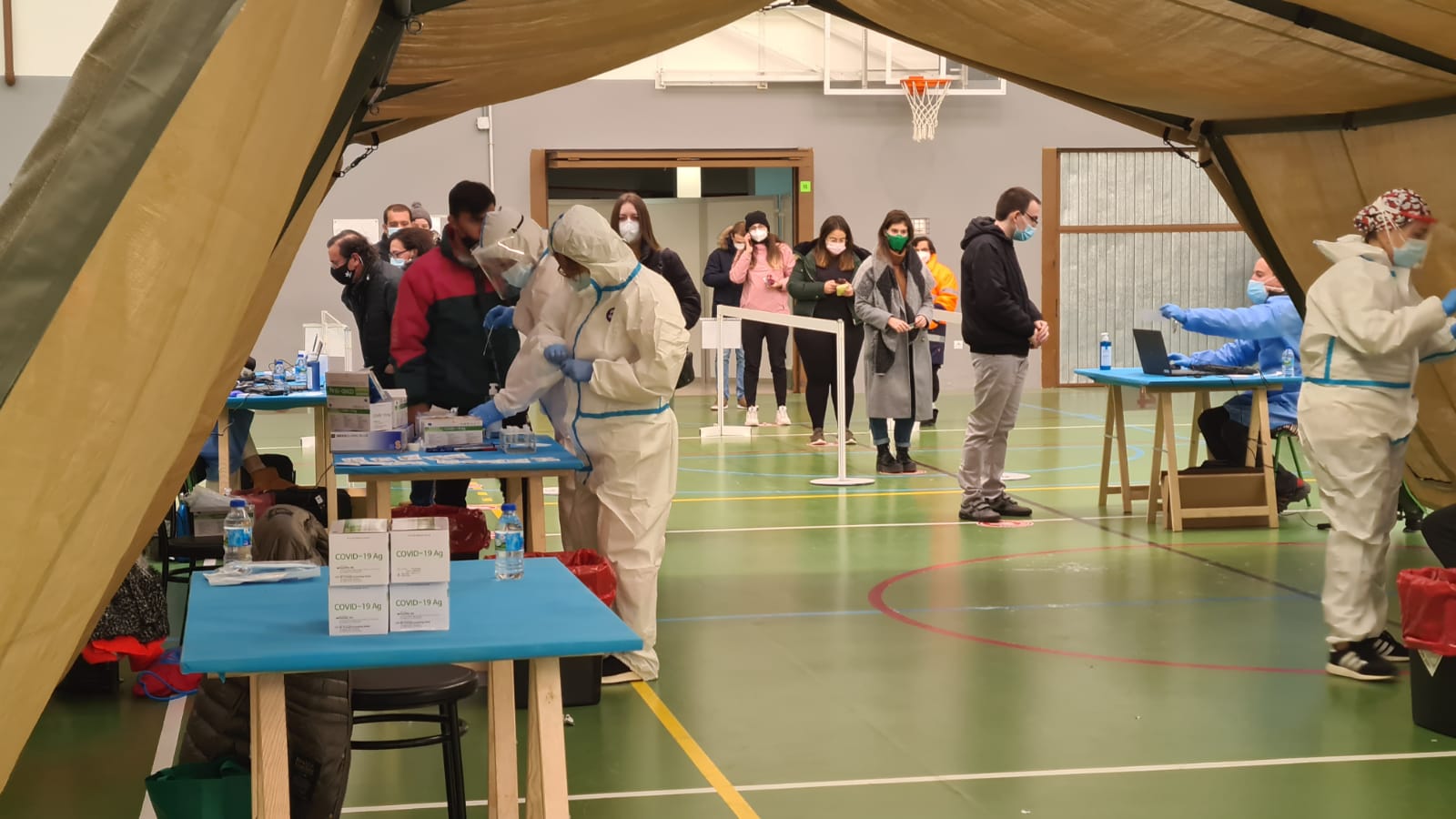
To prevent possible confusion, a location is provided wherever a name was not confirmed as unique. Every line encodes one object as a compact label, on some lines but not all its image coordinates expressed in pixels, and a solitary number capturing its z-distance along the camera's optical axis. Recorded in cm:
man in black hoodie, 749
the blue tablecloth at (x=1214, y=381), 737
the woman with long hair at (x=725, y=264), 1324
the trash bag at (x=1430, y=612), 401
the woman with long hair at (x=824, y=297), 1070
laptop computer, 758
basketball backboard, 1569
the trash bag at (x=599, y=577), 452
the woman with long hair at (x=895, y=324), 916
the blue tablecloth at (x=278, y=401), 711
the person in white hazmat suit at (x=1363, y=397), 459
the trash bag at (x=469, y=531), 542
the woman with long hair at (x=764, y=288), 1260
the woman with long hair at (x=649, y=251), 742
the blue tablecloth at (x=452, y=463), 470
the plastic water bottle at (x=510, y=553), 317
